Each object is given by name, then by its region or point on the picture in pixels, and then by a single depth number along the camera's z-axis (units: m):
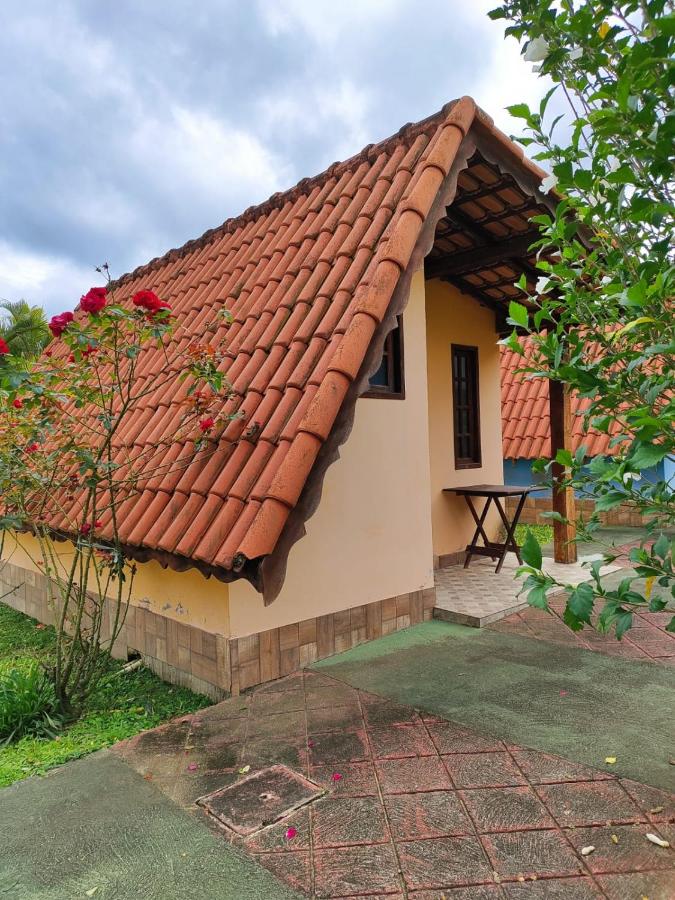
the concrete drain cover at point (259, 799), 2.60
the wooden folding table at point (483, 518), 7.12
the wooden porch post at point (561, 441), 7.32
